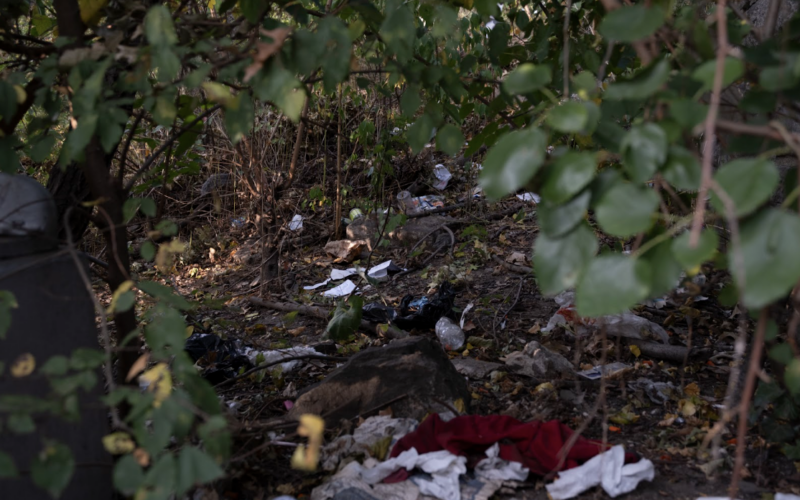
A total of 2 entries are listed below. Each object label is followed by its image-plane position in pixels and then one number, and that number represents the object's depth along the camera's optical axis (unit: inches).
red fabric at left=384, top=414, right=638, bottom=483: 79.0
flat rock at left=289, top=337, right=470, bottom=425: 93.1
